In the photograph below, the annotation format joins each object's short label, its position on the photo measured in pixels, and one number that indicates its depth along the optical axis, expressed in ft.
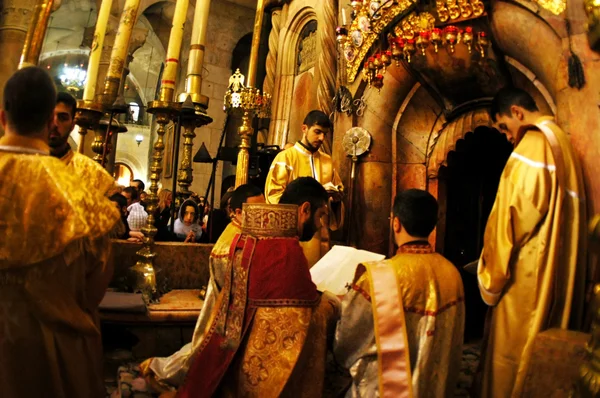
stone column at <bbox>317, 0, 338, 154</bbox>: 26.27
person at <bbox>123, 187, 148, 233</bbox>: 21.60
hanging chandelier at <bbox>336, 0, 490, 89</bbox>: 17.04
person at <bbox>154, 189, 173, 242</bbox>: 16.92
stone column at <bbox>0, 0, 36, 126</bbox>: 25.73
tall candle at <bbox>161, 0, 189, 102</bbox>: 12.32
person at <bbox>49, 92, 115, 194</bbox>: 9.43
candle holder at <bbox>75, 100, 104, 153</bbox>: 12.76
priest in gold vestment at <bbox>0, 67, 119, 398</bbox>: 6.23
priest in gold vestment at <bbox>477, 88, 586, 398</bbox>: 9.73
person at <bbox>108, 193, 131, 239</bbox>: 14.91
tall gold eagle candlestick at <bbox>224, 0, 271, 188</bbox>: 15.10
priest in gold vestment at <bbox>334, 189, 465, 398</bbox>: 7.82
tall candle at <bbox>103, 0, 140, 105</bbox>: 13.11
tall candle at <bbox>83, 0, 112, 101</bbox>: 12.92
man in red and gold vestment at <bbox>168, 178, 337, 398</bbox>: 7.89
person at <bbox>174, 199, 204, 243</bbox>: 18.03
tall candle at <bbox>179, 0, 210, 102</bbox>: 13.08
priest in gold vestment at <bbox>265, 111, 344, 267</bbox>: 16.63
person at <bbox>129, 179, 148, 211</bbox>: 26.74
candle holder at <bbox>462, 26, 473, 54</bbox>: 16.71
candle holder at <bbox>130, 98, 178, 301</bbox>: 12.39
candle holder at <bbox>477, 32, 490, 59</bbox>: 16.89
